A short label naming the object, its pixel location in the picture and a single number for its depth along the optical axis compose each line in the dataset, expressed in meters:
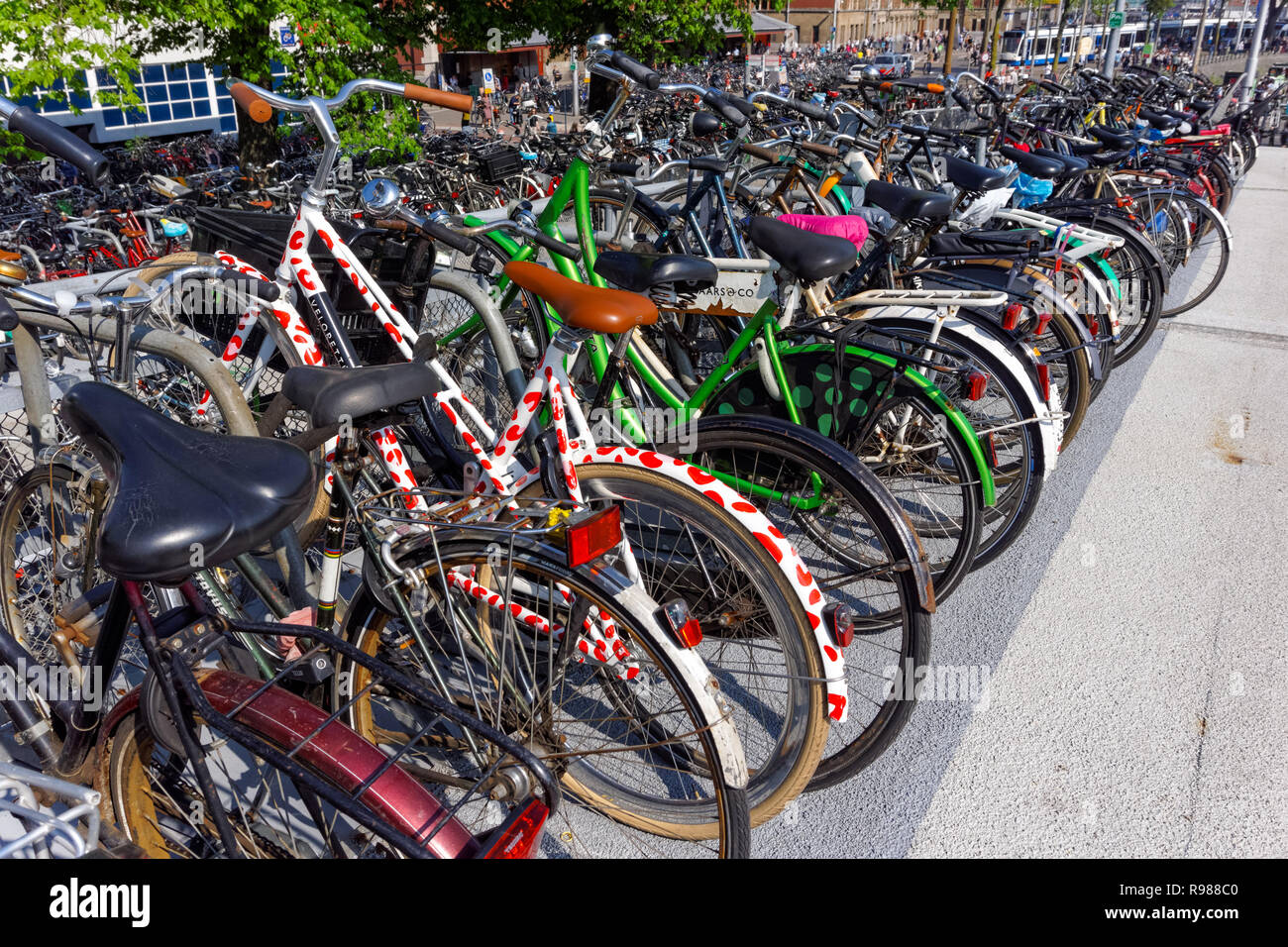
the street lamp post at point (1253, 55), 12.41
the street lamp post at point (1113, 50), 13.07
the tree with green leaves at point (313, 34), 6.75
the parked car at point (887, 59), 33.25
